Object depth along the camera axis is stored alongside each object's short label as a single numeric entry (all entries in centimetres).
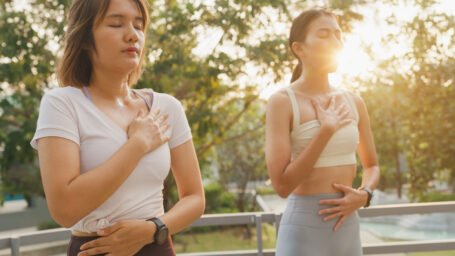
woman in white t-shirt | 122
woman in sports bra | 192
